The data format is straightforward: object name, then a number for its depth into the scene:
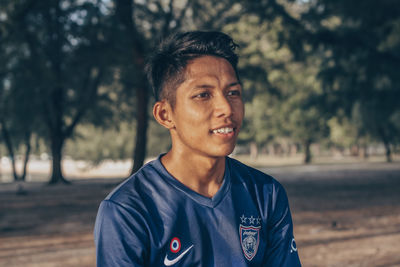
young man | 2.13
